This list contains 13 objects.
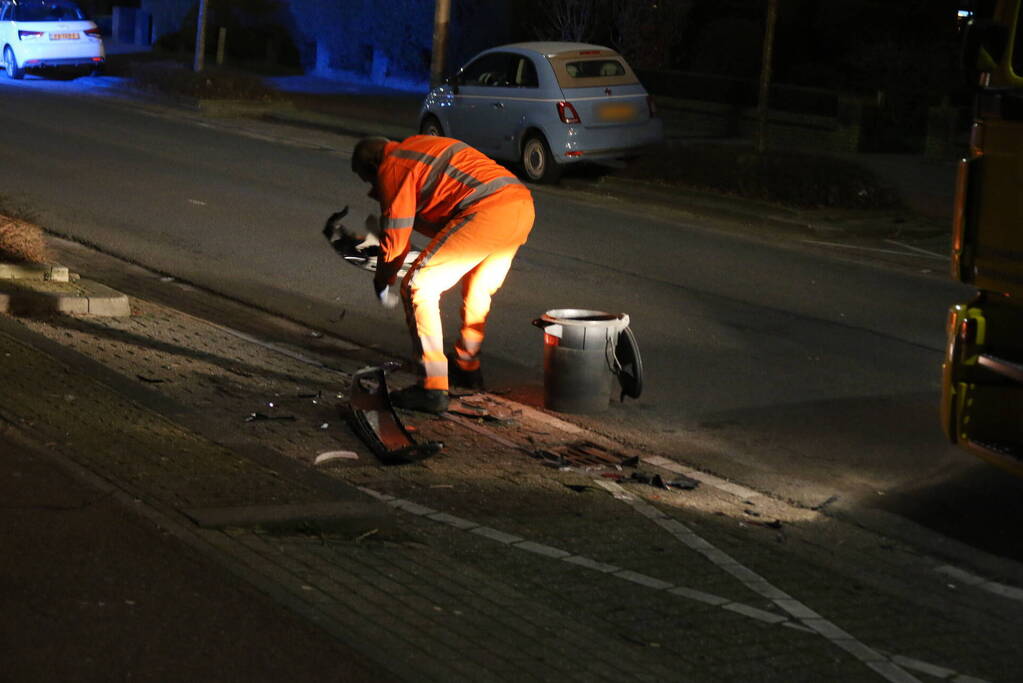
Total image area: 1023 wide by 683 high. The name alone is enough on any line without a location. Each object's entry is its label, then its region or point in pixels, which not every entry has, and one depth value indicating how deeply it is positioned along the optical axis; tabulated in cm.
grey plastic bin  833
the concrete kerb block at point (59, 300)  964
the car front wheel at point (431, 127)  2108
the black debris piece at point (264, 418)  778
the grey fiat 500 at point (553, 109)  1884
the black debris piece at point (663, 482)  725
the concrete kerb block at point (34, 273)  1018
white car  3122
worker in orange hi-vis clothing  804
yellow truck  647
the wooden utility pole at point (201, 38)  3036
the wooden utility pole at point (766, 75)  1920
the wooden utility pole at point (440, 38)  2428
